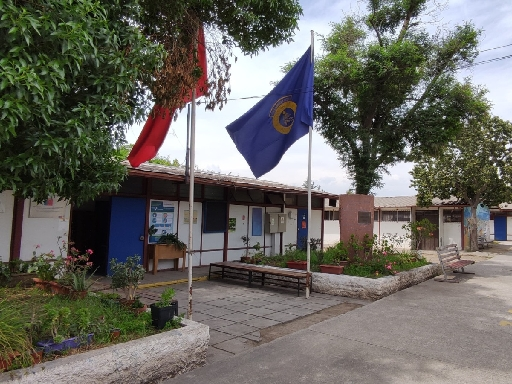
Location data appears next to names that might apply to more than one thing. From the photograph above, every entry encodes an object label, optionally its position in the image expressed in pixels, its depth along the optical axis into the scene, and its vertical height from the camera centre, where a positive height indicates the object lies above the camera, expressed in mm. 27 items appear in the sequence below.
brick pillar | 10180 +270
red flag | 6367 +1574
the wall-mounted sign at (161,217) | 10445 +107
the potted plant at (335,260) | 9211 -936
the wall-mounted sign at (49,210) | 8016 +182
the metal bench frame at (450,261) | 10642 -1013
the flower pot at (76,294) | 5164 -1054
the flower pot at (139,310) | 4781 -1164
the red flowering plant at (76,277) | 5250 -837
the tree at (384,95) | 12445 +4556
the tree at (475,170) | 20844 +3330
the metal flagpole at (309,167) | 8258 +1294
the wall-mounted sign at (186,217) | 11295 +141
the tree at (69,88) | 2662 +1098
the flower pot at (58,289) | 5359 -1036
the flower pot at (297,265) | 10195 -1125
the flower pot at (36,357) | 3262 -1227
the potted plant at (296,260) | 10227 -1027
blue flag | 8242 +2163
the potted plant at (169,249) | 10141 -782
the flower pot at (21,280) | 6680 -1151
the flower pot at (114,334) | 3963 -1224
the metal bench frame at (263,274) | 8799 -1367
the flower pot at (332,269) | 9148 -1087
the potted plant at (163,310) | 4444 -1083
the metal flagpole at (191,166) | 5500 +845
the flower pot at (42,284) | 5844 -1055
